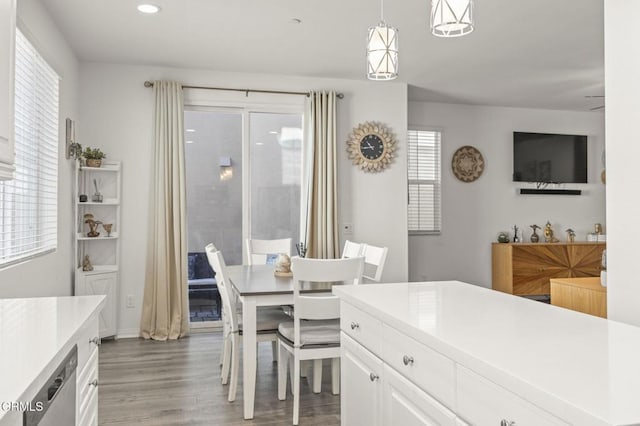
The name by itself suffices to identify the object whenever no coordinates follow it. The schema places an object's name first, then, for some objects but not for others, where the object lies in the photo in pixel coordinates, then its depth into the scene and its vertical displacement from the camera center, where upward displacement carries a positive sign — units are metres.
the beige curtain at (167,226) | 4.93 -0.13
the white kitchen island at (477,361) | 0.96 -0.32
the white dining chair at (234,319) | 3.22 -0.69
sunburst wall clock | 5.61 +0.73
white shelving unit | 4.61 -0.26
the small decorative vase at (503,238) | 6.87 -0.33
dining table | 2.96 -0.56
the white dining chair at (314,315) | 2.82 -0.58
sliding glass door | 5.33 +0.30
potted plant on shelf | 4.68 +0.50
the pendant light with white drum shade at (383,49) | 2.30 +0.73
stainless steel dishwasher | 1.07 -0.43
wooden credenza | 6.55 -0.64
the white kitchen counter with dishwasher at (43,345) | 1.01 -0.33
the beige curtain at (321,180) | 5.38 +0.34
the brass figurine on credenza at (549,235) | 6.97 -0.29
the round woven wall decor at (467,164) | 6.85 +0.66
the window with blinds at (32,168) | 3.12 +0.30
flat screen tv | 7.03 +0.77
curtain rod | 5.04 +1.26
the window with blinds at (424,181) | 6.71 +0.42
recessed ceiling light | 3.63 +1.45
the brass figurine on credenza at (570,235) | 7.03 -0.29
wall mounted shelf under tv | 7.09 +0.31
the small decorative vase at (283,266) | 3.67 -0.38
